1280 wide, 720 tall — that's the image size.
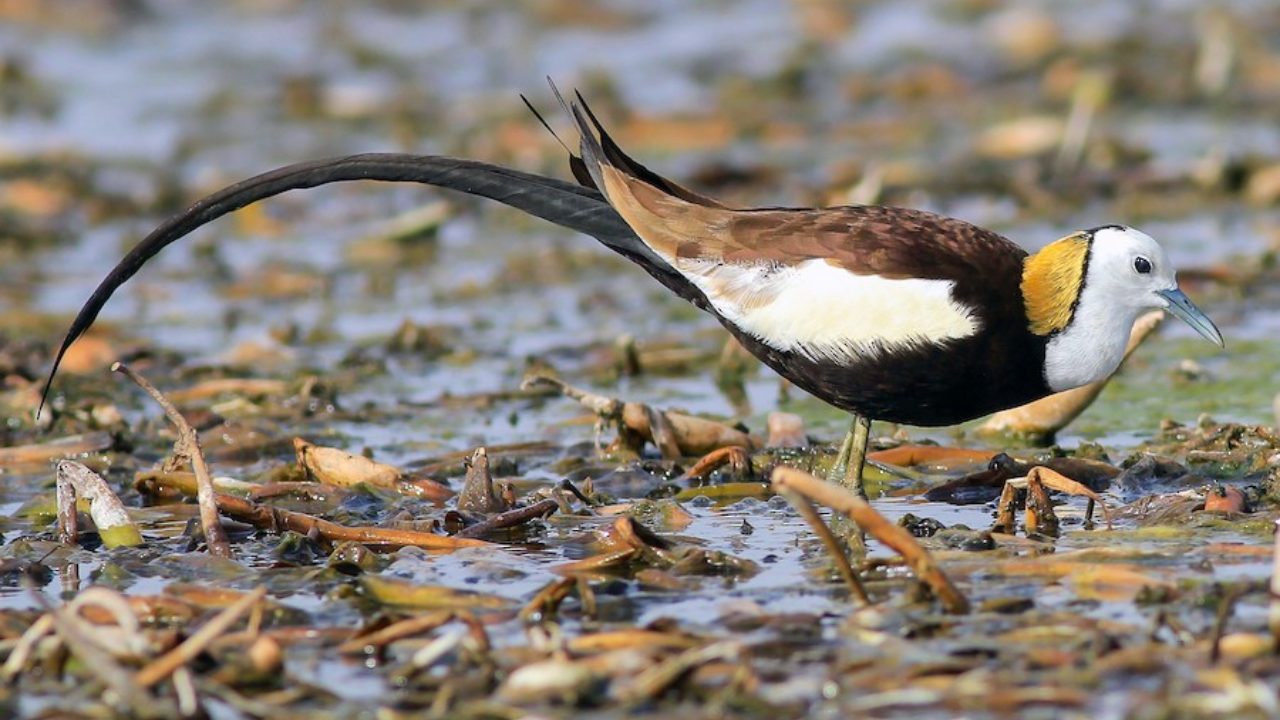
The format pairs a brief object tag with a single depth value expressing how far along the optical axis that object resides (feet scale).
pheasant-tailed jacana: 43.21
